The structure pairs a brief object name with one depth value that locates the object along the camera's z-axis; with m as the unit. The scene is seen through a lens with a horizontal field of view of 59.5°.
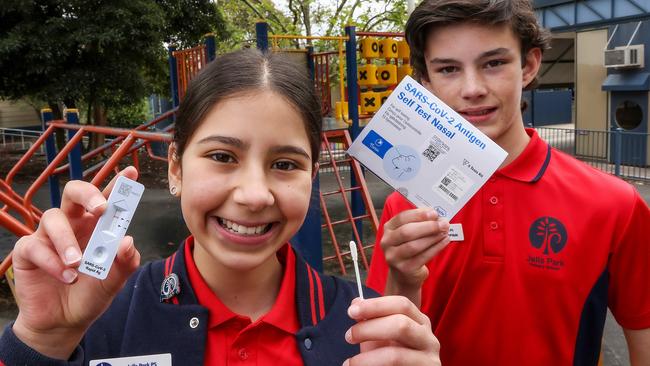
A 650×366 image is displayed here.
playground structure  4.69
